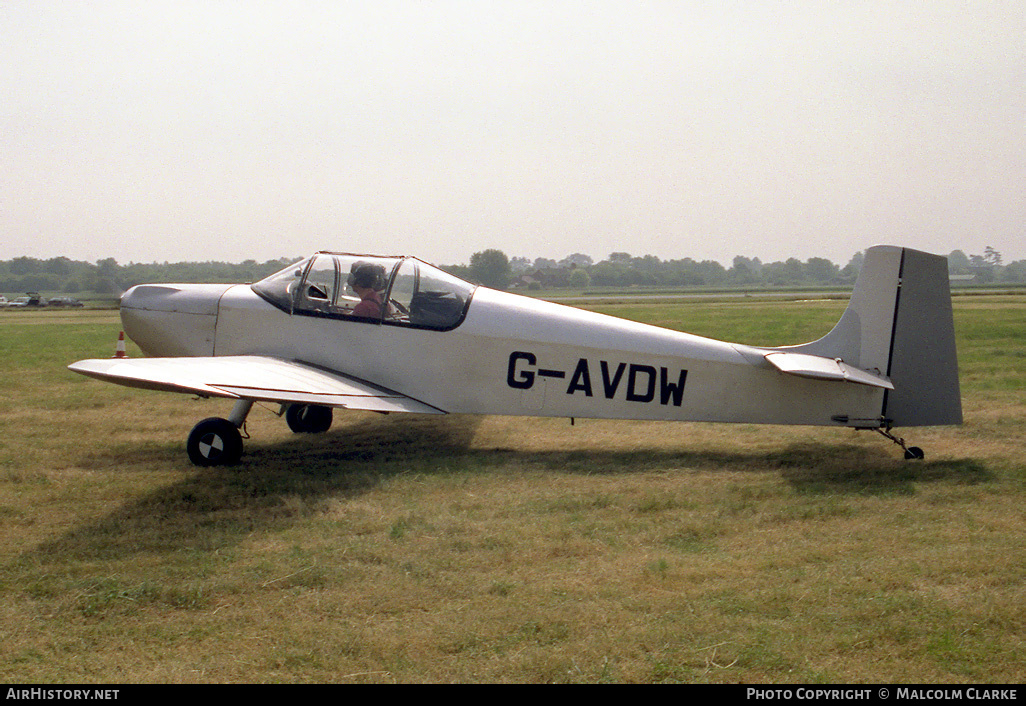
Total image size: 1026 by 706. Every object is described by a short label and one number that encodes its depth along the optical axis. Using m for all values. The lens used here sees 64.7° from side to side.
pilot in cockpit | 8.05
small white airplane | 7.03
